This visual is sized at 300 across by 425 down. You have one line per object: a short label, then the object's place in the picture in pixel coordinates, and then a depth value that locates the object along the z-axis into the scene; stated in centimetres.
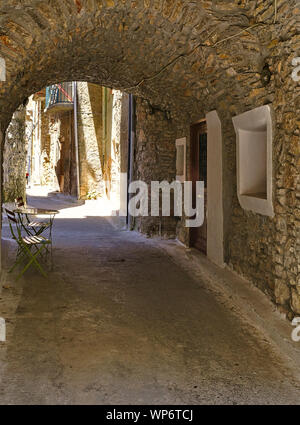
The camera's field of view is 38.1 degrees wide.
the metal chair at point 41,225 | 594
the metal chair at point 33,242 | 518
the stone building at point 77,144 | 1143
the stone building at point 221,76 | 367
